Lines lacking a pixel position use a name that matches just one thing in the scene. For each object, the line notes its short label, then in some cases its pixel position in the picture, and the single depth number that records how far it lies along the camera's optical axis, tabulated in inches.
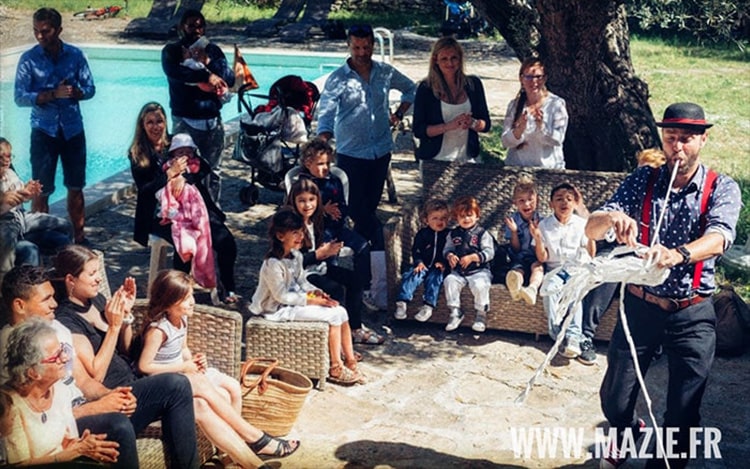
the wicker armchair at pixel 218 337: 218.5
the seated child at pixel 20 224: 253.9
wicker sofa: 277.6
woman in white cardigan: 302.0
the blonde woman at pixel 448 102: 313.0
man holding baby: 340.2
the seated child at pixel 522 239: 275.7
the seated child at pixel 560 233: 274.7
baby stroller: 386.0
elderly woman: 168.1
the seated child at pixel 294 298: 249.3
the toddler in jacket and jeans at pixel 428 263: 279.3
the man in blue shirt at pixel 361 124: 308.7
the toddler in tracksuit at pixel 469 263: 277.3
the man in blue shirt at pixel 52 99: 318.0
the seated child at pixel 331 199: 283.1
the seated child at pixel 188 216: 280.8
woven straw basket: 220.7
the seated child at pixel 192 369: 202.7
